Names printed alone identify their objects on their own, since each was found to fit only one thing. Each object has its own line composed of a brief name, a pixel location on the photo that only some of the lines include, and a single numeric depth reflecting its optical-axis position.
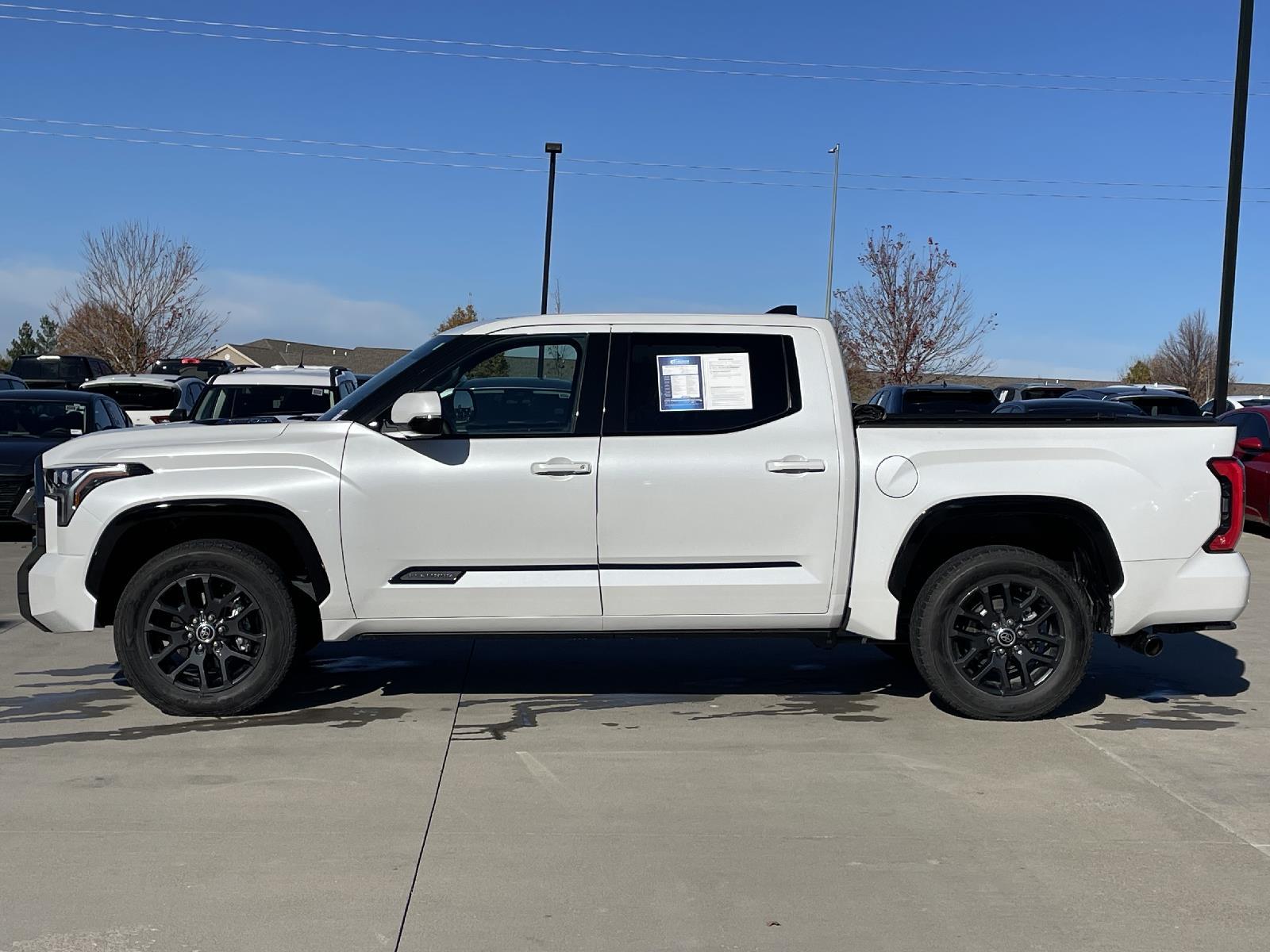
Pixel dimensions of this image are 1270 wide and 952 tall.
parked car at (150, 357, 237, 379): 26.22
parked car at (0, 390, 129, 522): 13.89
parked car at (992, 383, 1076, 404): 26.44
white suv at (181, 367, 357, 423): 13.76
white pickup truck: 6.11
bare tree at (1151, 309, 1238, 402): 76.94
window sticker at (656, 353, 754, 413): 6.30
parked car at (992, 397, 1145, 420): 15.24
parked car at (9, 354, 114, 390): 31.44
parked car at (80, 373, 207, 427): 19.47
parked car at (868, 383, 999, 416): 16.66
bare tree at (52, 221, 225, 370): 49.16
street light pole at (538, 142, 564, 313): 30.91
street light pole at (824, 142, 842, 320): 40.50
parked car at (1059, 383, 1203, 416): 18.28
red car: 14.57
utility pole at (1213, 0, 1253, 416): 18.80
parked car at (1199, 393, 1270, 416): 23.01
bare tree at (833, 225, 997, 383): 42.00
